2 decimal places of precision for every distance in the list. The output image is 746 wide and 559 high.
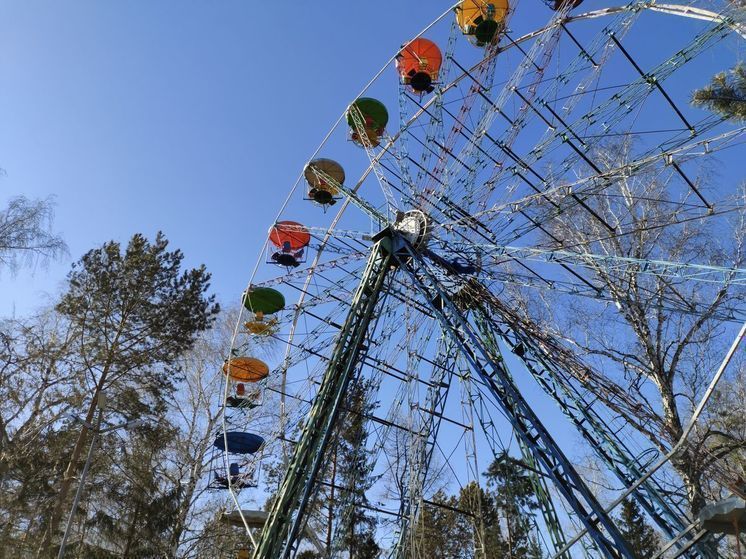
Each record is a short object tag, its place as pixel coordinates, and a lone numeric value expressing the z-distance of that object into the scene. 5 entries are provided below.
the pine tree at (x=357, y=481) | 19.27
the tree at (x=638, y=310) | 9.25
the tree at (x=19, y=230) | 13.40
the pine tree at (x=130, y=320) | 15.18
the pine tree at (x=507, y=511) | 23.23
